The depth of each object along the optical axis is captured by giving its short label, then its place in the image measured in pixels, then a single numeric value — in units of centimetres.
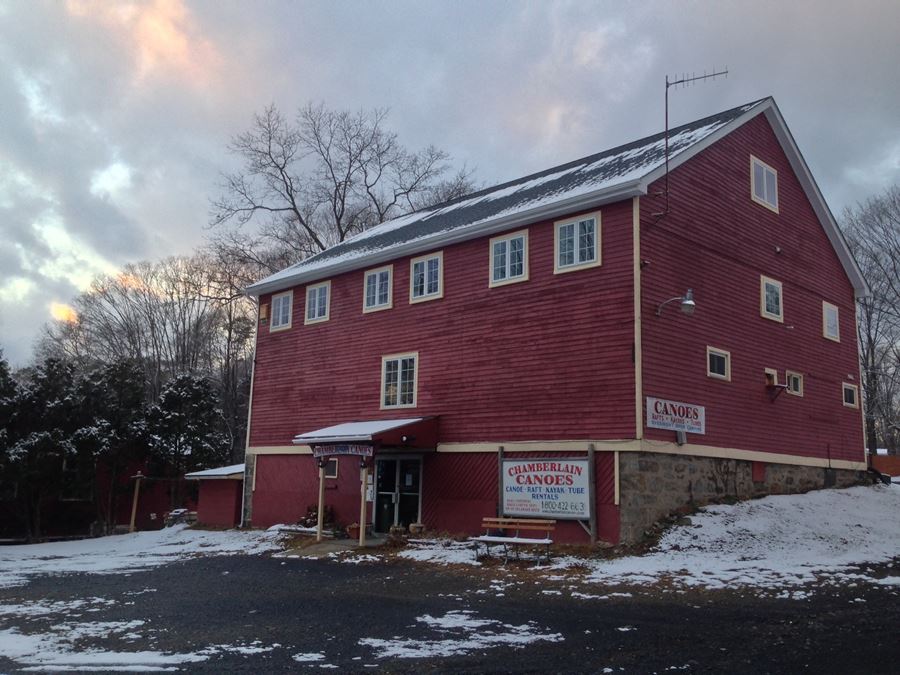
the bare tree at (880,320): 3634
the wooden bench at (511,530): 1467
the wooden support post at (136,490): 2697
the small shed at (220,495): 2414
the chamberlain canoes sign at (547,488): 1566
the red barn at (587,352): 1596
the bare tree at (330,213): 4181
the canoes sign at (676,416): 1562
